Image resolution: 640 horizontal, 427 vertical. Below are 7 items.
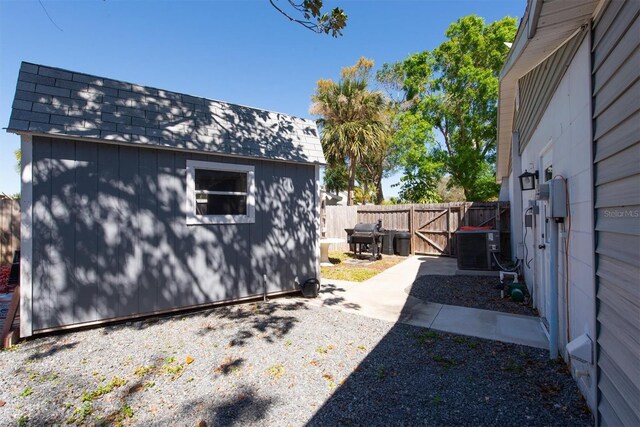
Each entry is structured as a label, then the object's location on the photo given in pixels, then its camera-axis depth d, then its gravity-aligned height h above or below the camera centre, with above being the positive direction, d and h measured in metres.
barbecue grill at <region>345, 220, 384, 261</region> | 10.48 -0.82
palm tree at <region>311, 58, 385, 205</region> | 15.64 +5.15
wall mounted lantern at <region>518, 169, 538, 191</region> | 4.37 +0.47
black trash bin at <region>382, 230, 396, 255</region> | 11.71 -1.11
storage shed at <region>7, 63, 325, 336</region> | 4.02 +0.19
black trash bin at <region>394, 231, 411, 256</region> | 11.55 -1.10
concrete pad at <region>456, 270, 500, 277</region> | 7.71 -1.56
